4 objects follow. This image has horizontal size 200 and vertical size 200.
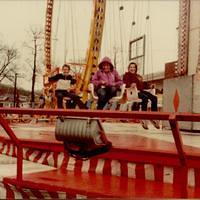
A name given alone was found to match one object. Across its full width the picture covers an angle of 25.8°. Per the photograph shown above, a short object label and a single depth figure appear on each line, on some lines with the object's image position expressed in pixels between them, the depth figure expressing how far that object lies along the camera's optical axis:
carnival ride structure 2.57
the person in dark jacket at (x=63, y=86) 8.16
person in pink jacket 7.25
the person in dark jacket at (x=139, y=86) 7.35
